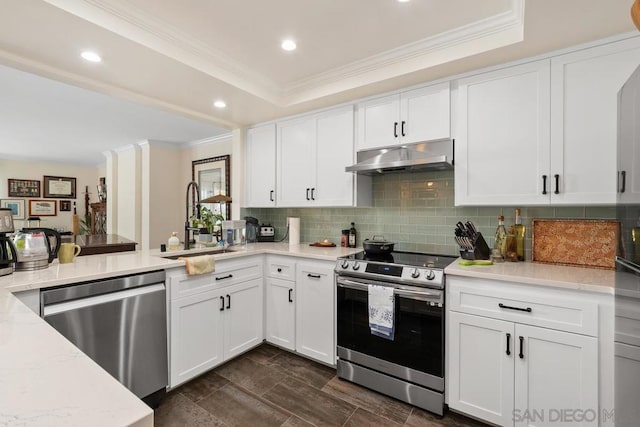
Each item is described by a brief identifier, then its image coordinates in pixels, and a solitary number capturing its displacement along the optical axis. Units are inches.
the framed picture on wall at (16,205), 275.7
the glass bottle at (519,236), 87.7
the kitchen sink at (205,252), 104.5
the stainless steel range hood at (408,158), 88.5
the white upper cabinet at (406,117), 91.6
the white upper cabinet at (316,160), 110.8
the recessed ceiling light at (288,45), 84.0
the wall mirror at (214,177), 192.7
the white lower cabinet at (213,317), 86.6
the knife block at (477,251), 86.4
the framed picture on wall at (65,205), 310.5
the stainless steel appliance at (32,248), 70.2
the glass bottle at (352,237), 120.0
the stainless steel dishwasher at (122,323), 65.8
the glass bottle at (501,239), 88.2
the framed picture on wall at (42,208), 291.0
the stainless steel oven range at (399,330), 78.4
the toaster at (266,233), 141.9
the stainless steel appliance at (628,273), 49.8
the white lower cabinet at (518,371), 62.7
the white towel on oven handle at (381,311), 83.2
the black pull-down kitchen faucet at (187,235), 113.4
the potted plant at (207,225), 124.3
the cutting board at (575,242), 78.5
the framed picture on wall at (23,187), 277.7
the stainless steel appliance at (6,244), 65.2
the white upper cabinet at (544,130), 70.6
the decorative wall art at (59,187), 298.2
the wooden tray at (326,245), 121.4
